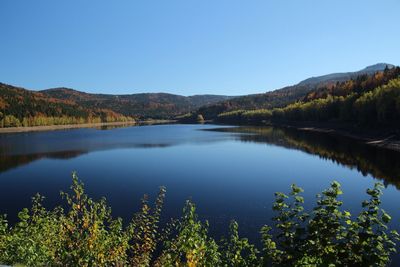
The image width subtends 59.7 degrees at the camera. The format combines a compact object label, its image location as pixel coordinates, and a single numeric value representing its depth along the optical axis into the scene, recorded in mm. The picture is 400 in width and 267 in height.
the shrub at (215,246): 8414
